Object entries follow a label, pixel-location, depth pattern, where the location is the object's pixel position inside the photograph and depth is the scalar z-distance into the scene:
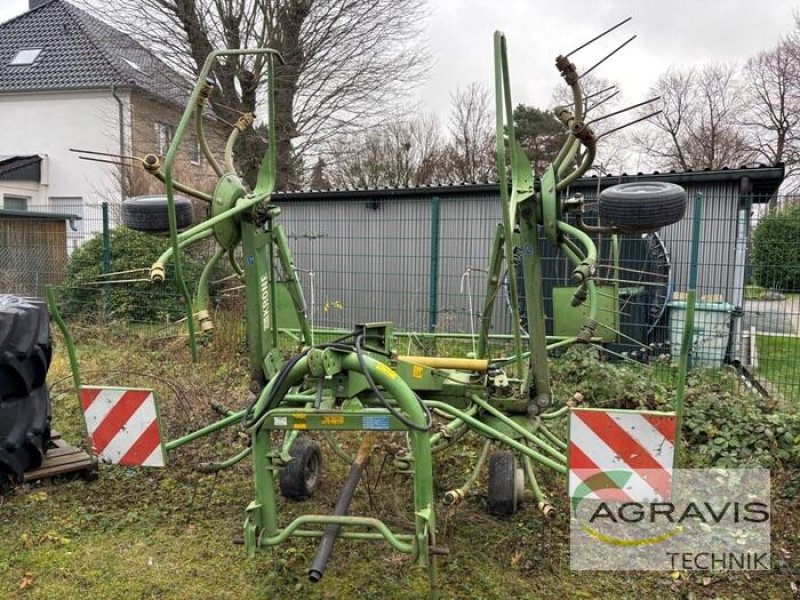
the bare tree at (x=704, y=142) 27.22
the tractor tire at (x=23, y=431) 3.34
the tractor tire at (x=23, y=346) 3.32
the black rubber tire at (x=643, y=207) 2.44
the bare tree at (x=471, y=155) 23.30
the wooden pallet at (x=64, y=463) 3.54
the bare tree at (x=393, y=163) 21.25
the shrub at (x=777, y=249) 5.57
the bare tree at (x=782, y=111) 25.80
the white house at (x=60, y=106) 18.39
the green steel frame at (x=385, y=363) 2.32
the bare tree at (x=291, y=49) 11.64
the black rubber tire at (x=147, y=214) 2.65
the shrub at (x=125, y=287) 8.18
